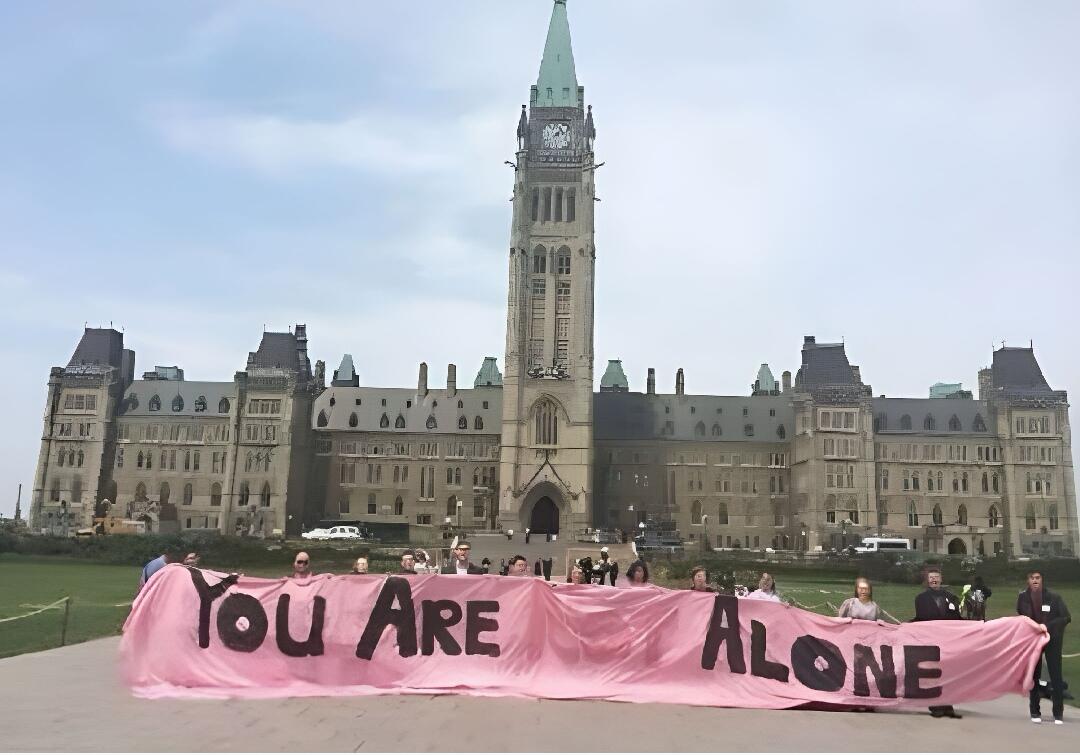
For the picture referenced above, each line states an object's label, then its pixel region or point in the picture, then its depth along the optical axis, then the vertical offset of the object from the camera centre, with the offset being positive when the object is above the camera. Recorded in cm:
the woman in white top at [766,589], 1662 -71
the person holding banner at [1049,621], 1380 -91
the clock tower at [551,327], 9269 +2105
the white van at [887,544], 8388 +86
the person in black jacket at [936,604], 1504 -76
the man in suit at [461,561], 1745 -38
